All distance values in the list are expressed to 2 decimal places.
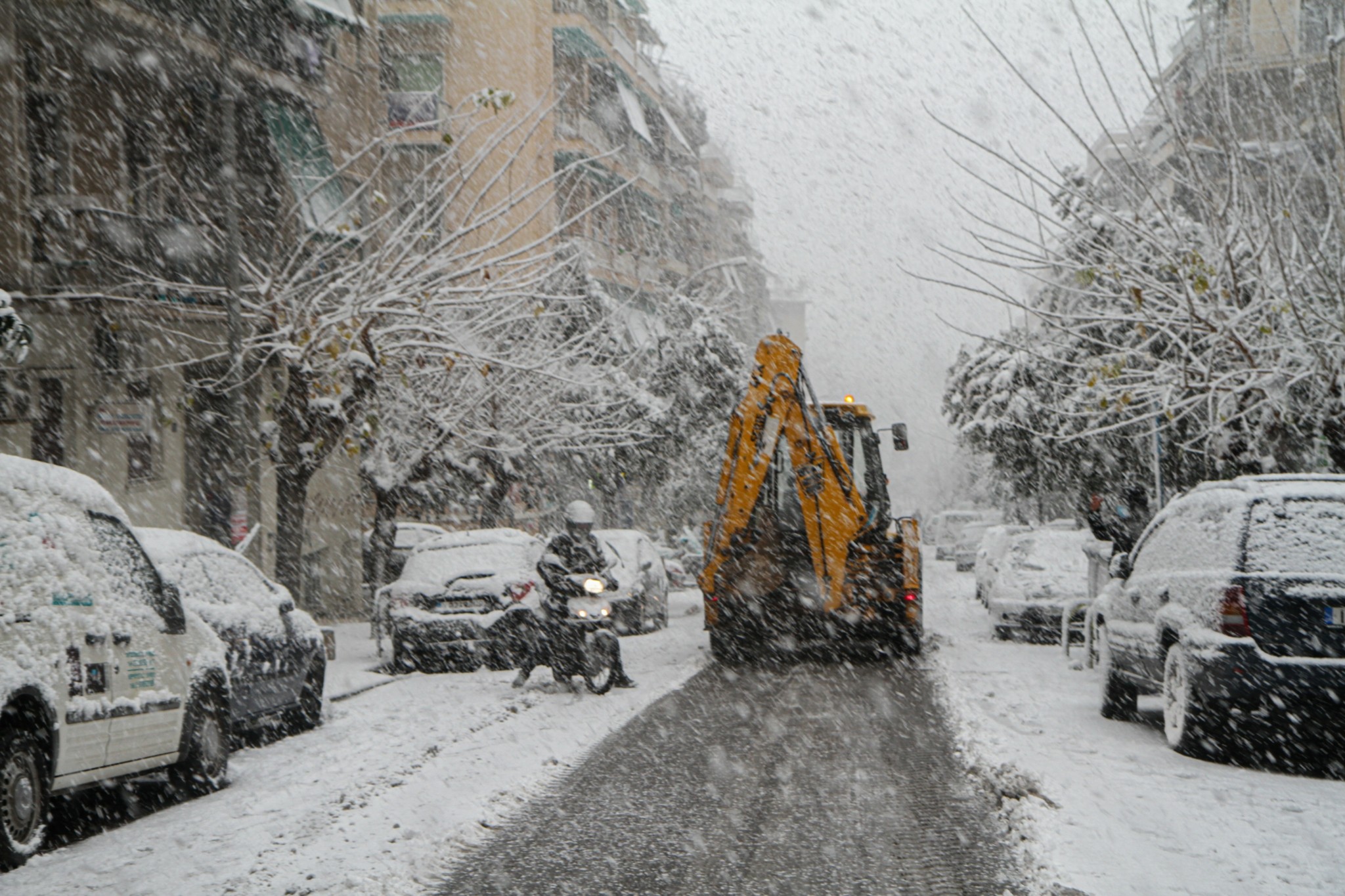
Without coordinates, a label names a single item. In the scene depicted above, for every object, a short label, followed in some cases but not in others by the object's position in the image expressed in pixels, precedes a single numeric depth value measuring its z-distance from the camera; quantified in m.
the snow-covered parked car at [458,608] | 14.43
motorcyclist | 12.81
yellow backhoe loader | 14.95
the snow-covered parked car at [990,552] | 22.62
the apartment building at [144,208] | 17.50
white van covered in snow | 6.45
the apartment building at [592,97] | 35.03
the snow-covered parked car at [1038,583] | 18.41
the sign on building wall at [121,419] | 16.09
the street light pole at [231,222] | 14.77
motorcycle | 12.56
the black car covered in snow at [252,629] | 9.34
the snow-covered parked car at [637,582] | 19.80
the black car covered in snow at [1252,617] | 7.99
